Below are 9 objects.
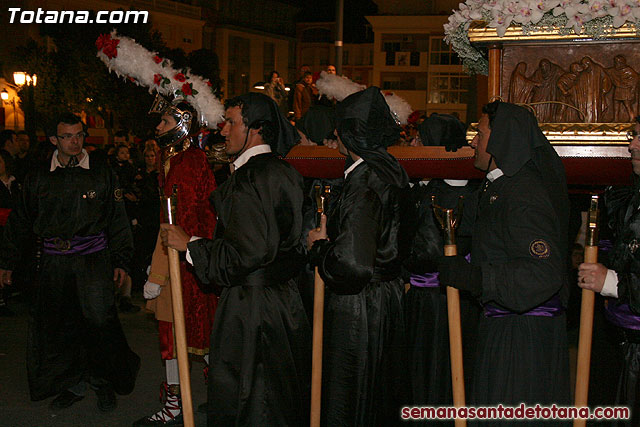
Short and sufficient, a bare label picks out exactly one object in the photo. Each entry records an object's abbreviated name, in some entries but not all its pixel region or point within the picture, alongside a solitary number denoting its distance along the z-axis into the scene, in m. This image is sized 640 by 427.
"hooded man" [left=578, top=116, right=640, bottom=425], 3.10
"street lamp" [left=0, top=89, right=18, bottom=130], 29.83
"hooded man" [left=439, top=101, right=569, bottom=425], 2.96
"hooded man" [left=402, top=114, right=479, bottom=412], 4.62
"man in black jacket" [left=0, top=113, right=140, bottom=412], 5.24
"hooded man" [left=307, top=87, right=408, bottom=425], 3.54
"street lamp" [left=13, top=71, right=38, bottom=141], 19.41
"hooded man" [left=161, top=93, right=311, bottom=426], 3.46
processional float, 3.70
